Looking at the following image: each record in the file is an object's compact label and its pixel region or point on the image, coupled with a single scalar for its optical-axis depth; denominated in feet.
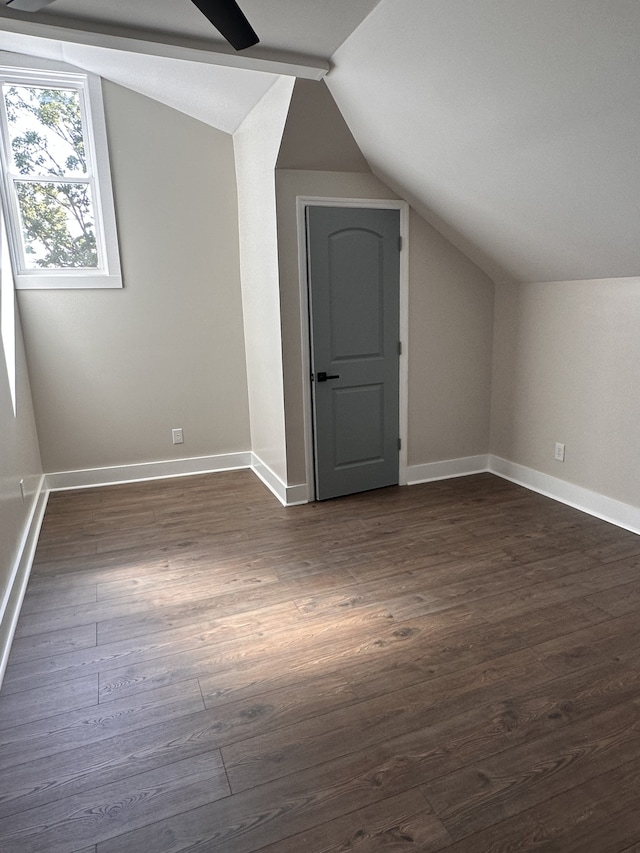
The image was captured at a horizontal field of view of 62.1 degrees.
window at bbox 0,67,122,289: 12.22
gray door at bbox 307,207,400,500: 11.69
